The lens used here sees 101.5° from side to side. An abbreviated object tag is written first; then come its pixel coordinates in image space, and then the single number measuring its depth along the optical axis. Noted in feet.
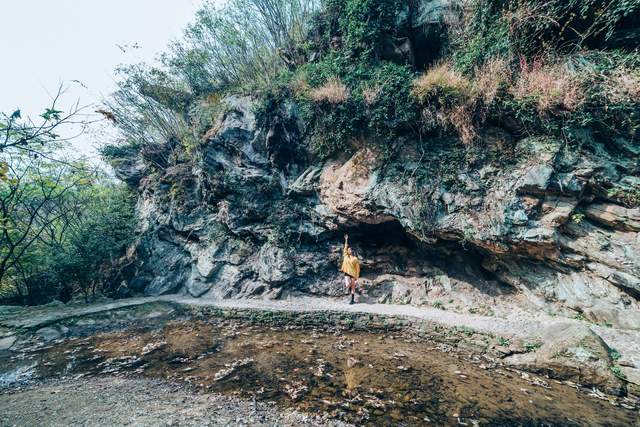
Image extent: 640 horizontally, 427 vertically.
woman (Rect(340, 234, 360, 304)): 32.45
